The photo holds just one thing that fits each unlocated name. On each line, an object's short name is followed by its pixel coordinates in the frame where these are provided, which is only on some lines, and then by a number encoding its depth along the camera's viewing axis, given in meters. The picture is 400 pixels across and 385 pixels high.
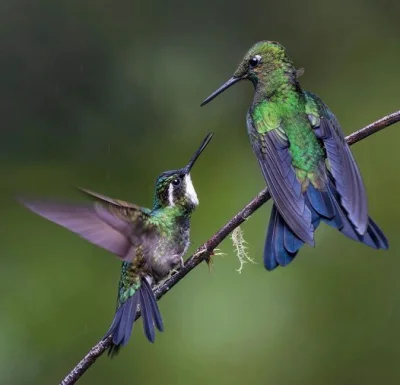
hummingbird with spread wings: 5.33
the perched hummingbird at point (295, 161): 5.29
